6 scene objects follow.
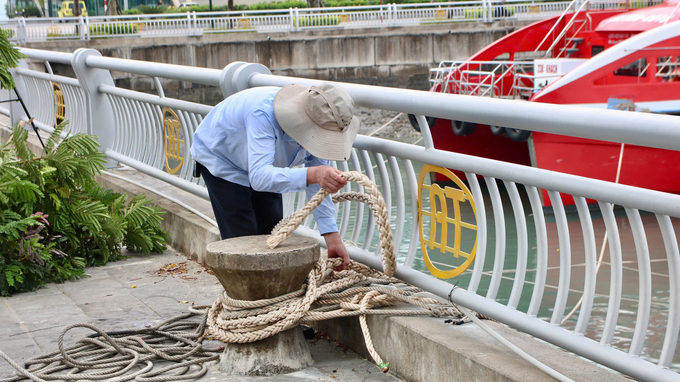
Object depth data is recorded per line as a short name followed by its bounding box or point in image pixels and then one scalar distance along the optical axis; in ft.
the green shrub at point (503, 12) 95.66
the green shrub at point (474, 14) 95.76
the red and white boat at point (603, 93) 41.42
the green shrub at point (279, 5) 131.34
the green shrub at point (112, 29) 84.84
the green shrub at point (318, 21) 91.25
